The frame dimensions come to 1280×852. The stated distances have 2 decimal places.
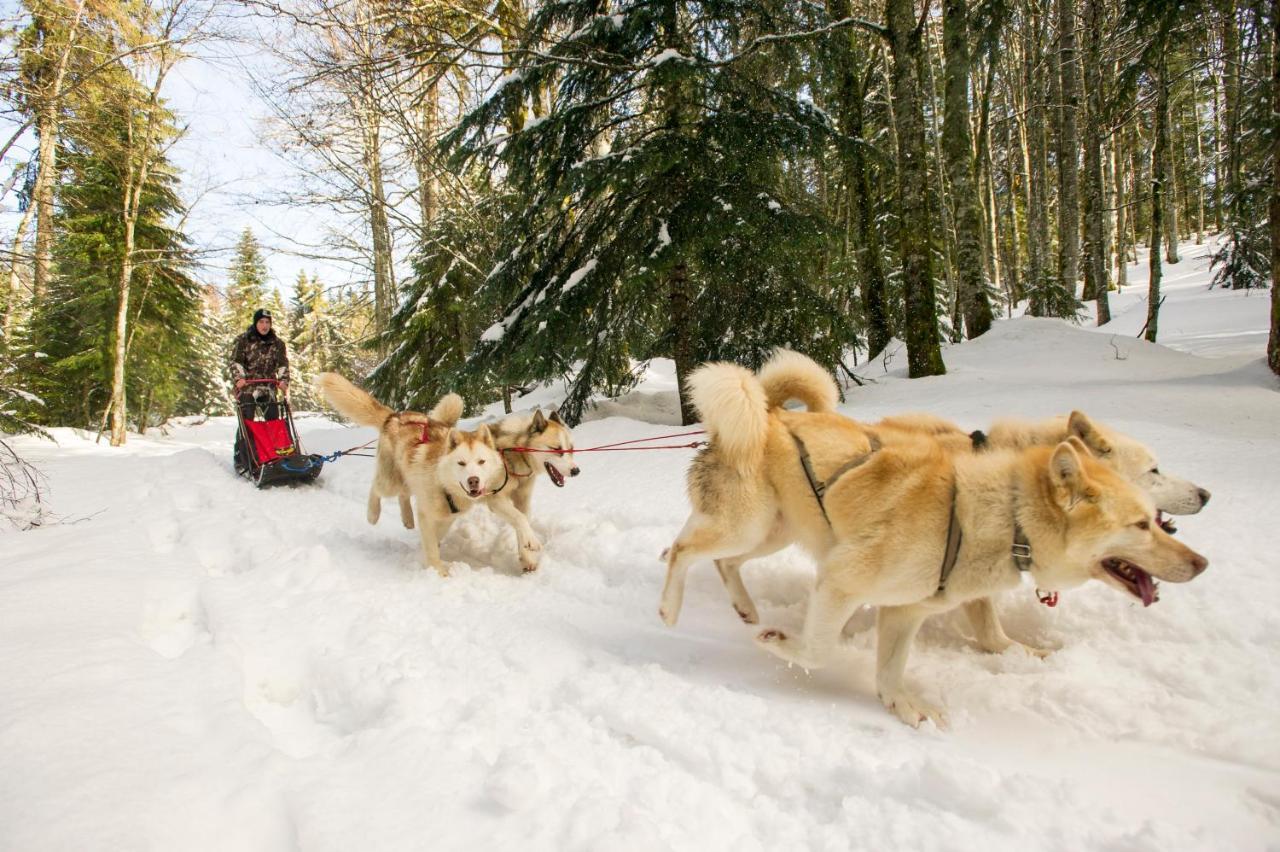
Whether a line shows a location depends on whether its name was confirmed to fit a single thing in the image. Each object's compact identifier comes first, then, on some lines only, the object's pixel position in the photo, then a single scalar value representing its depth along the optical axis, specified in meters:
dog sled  8.59
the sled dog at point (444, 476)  5.01
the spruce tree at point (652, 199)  7.96
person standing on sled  8.84
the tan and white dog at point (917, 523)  2.61
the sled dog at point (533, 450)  5.52
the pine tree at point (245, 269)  15.66
